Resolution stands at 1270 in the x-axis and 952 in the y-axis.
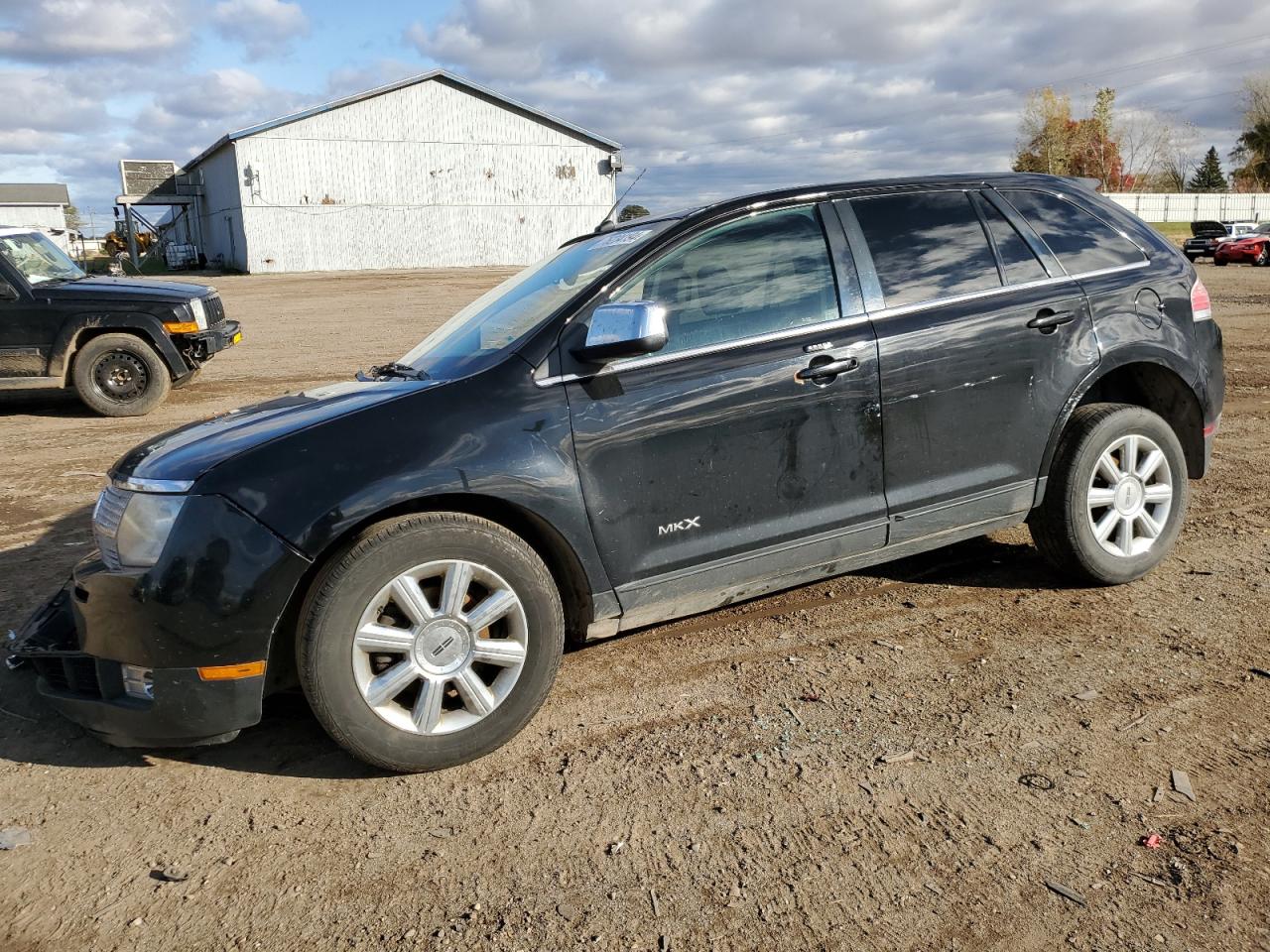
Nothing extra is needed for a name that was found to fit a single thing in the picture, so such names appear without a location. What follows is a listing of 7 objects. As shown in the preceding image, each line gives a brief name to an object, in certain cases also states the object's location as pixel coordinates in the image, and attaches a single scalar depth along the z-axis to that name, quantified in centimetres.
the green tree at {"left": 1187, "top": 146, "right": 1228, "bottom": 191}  9625
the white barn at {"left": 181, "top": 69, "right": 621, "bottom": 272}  4275
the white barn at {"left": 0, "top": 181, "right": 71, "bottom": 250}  6612
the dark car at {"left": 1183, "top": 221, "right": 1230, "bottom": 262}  3581
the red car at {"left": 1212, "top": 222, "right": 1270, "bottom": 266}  3256
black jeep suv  991
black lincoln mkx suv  314
